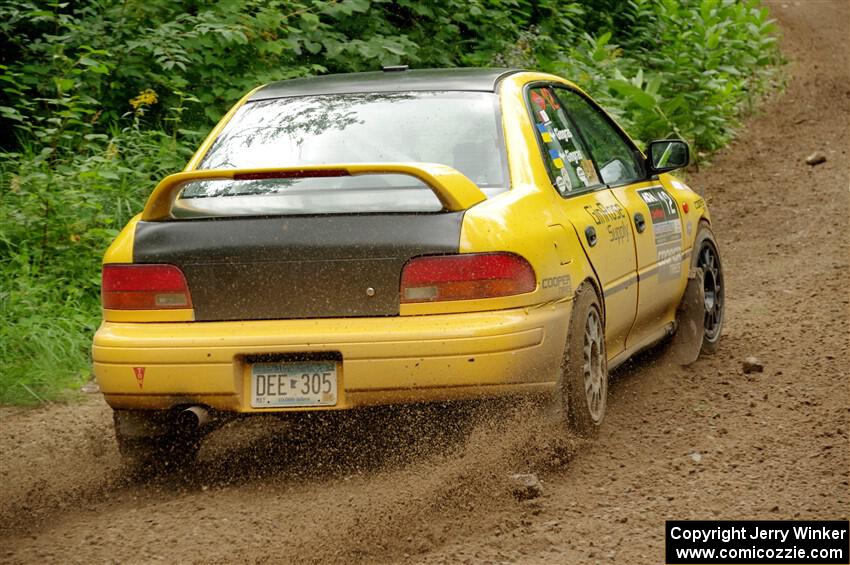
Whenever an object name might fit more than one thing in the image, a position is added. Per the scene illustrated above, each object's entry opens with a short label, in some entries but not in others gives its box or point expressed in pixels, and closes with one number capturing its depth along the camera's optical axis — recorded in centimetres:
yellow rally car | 801
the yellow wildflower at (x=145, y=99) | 1590
